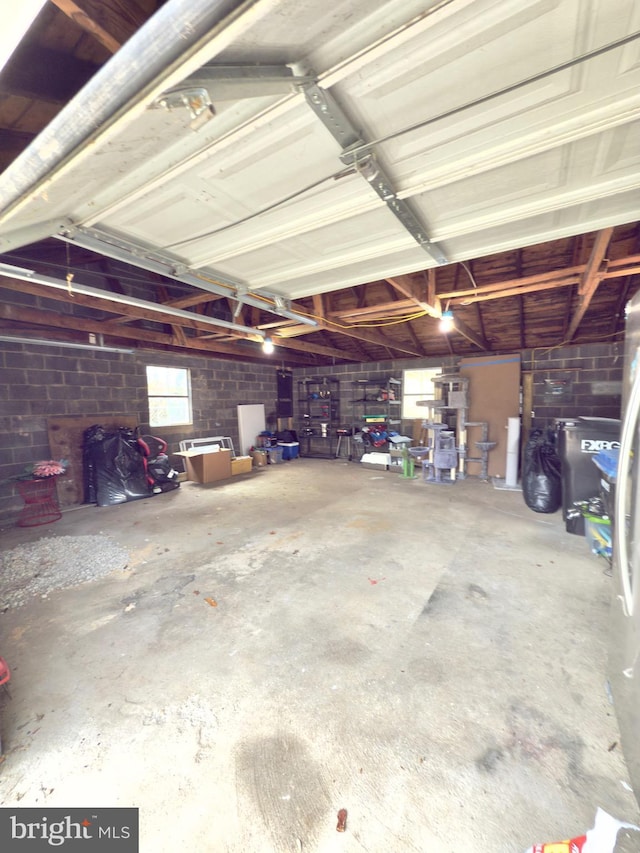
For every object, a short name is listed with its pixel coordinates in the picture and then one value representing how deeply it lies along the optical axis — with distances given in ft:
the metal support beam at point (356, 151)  3.33
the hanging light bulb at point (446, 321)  12.46
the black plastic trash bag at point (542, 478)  13.52
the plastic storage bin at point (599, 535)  9.04
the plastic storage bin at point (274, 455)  25.63
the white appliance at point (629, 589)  3.65
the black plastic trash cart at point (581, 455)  11.04
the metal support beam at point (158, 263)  5.51
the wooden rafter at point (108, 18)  3.47
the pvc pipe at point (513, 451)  18.12
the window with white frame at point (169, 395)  19.77
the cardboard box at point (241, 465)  22.00
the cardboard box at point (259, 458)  24.75
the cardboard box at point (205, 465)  19.65
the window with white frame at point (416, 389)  24.88
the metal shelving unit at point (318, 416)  27.99
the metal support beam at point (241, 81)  2.78
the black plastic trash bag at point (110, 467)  15.61
